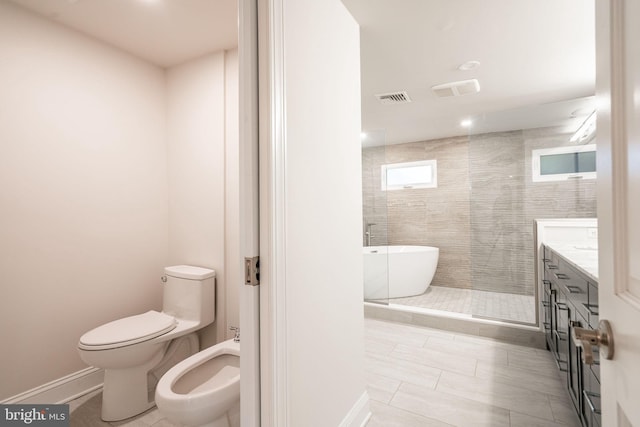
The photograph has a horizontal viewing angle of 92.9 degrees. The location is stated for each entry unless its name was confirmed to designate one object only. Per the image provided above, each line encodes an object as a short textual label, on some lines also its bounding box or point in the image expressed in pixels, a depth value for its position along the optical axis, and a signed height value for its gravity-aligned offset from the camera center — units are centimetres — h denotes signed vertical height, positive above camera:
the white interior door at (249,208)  105 +3
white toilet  177 -76
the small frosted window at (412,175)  489 +65
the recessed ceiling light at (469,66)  234 +116
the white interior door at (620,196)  48 +3
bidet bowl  134 -86
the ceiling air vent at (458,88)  267 +114
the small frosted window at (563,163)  281 +46
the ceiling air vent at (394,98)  300 +119
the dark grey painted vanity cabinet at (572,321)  122 -66
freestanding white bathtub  365 -75
